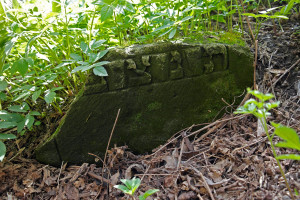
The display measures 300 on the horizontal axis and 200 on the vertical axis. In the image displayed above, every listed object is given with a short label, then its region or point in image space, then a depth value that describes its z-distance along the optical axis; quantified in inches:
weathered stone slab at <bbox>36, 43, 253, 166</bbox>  69.1
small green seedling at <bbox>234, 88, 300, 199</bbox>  35.2
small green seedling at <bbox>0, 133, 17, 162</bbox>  56.7
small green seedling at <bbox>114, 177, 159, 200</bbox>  44.2
